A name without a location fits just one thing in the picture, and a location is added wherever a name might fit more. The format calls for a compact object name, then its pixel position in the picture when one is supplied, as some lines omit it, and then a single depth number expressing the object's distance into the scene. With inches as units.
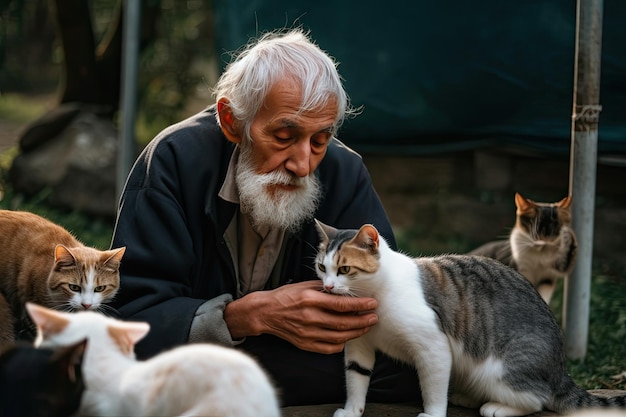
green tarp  196.9
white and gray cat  108.5
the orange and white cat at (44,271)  126.3
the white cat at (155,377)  74.5
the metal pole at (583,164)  155.4
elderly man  110.1
